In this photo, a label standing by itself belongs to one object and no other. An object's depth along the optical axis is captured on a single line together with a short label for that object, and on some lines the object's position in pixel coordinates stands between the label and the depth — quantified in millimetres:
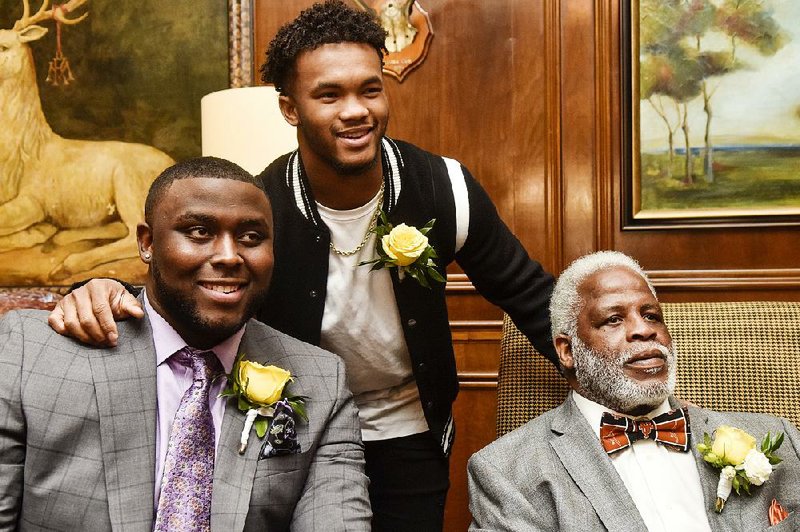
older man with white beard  2254
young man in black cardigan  2373
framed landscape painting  3723
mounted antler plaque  3953
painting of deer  4281
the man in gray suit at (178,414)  1760
